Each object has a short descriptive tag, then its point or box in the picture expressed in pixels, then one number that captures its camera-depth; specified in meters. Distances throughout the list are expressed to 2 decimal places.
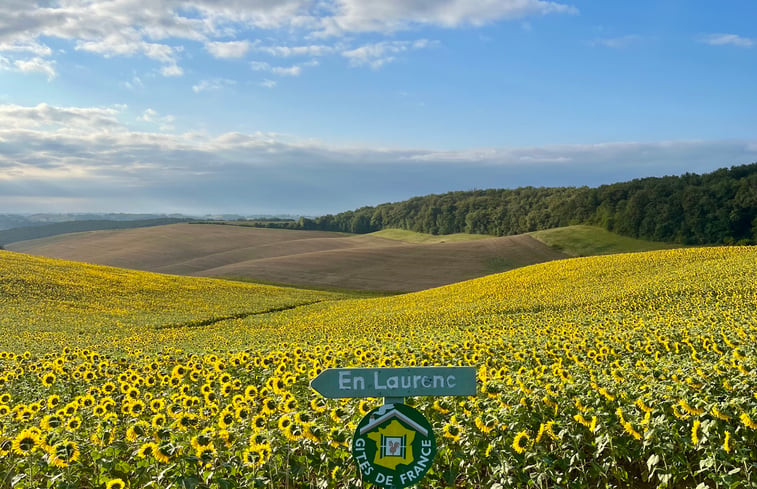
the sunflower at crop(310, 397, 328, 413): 6.00
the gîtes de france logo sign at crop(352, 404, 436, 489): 4.16
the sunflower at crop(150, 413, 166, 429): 5.57
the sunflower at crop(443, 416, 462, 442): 5.23
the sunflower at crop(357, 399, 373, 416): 5.96
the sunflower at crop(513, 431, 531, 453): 4.88
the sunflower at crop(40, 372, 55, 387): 9.22
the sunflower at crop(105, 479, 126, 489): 4.31
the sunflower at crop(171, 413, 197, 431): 5.63
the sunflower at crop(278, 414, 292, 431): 5.03
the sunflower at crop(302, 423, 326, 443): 5.01
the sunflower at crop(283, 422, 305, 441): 4.95
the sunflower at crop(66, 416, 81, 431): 5.75
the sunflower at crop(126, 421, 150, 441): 5.37
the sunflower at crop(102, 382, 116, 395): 8.44
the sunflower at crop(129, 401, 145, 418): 6.58
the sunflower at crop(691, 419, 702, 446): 4.81
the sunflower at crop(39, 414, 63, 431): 5.73
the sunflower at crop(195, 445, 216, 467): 4.70
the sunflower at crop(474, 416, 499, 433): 5.26
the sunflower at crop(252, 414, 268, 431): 5.54
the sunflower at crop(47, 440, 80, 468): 4.70
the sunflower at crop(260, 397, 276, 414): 5.71
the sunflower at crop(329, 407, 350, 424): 5.73
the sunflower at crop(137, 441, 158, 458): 4.67
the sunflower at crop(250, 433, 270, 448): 4.73
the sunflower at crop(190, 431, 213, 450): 4.84
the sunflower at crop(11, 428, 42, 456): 4.90
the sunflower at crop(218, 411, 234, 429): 5.53
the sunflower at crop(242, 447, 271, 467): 4.63
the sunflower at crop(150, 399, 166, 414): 6.91
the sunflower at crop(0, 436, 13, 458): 5.03
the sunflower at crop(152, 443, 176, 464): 4.67
